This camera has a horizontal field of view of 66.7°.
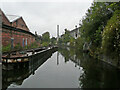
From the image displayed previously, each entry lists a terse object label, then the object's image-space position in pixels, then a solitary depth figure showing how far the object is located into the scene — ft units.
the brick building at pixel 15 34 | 49.42
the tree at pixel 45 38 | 162.63
